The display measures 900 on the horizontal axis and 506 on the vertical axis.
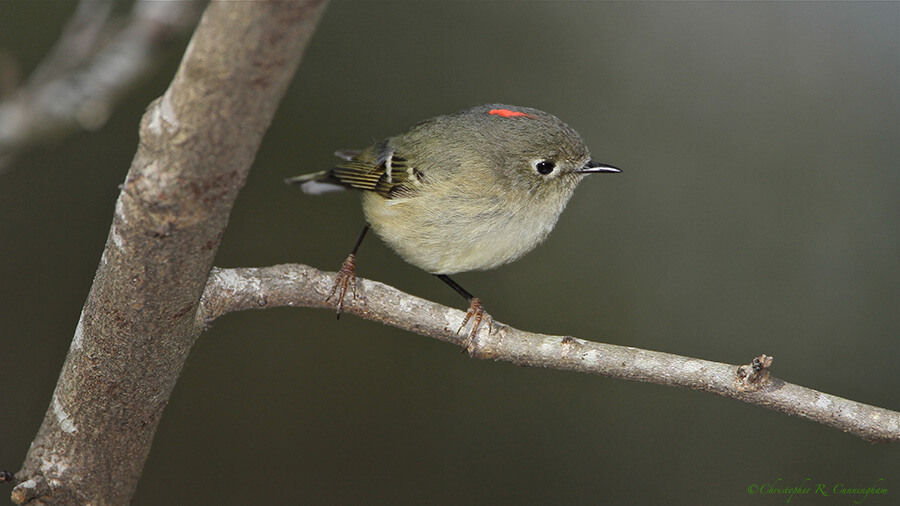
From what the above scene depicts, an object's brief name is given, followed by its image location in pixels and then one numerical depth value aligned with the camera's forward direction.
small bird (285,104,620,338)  5.48
